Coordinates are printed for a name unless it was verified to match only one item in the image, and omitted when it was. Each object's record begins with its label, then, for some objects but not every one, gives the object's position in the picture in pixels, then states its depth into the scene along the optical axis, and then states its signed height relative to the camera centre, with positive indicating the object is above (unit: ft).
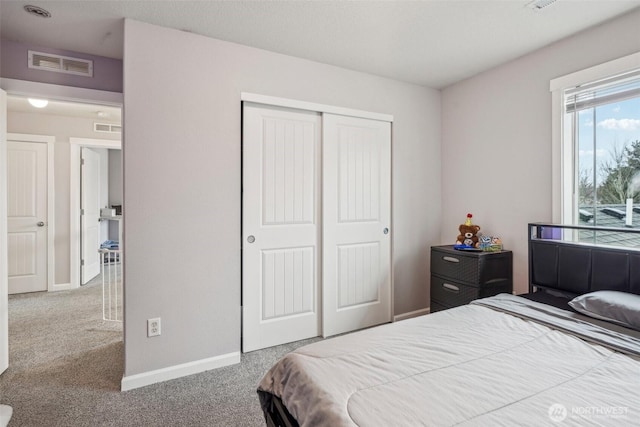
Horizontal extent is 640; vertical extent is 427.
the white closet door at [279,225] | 8.61 -0.36
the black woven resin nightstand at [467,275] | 8.77 -1.77
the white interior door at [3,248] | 7.59 -0.85
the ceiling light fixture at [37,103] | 11.93 +4.08
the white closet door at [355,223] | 9.70 -0.32
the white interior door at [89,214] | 15.48 -0.08
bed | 3.20 -1.92
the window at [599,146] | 7.19 +1.61
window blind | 7.12 +2.85
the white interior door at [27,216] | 14.10 -0.16
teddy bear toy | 9.80 -0.67
